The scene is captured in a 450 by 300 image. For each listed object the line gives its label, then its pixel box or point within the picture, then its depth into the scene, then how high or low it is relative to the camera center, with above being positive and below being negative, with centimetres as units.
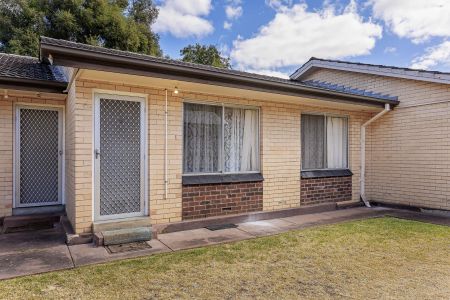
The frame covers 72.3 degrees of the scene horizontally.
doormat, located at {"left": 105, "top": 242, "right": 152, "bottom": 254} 453 -141
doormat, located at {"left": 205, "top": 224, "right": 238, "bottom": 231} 586 -140
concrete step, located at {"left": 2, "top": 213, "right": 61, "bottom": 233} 567 -127
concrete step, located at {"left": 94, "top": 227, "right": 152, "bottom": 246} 471 -128
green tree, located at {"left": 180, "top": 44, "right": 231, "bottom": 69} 2812 +920
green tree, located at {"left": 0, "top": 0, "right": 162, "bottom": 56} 1792 +803
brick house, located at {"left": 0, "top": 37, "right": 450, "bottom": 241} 500 +29
